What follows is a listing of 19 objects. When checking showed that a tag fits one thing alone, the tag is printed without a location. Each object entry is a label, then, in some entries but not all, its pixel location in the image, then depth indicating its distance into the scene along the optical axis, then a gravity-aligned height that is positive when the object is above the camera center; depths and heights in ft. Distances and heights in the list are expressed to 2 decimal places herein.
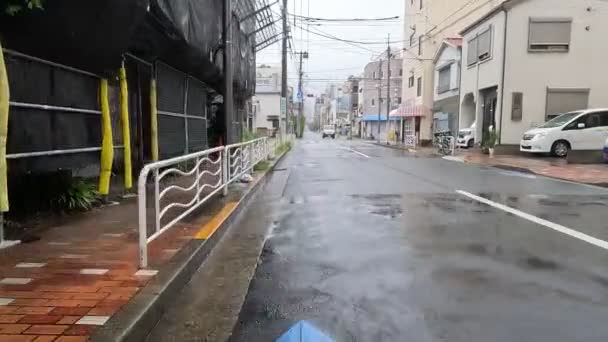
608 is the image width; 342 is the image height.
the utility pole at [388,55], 148.09 +20.69
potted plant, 70.24 -2.24
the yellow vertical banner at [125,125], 21.19 -0.17
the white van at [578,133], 62.03 -0.92
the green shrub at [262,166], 46.18 -4.31
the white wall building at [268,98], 210.79 +10.77
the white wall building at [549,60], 71.10 +9.53
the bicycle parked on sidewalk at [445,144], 79.36 -3.24
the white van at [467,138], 87.76 -2.40
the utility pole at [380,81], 207.00 +18.43
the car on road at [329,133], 226.34 -4.50
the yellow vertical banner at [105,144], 19.26 -0.90
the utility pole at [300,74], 154.40 +16.20
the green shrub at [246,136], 57.47 -1.66
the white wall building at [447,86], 98.41 +8.23
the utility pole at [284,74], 88.81 +9.00
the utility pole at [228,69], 32.14 +3.48
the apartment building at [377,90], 215.51 +15.73
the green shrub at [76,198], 20.62 -3.34
